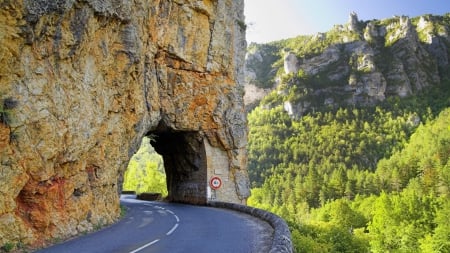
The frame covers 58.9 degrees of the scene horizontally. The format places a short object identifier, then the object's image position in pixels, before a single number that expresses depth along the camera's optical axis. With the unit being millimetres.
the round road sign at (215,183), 25859
